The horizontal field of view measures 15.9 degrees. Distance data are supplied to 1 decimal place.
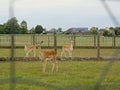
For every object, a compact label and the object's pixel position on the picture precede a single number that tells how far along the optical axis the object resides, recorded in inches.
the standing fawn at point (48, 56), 586.2
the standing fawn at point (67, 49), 899.5
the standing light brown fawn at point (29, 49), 906.6
